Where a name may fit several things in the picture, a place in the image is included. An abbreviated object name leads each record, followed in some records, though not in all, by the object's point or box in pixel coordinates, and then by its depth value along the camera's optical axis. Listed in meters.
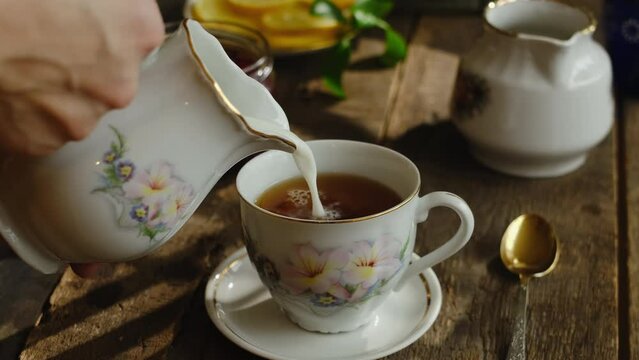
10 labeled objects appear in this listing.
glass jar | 1.02
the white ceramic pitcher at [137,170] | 0.55
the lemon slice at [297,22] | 1.18
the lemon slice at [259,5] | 1.21
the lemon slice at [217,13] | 1.21
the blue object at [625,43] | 1.21
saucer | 0.69
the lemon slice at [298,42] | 1.18
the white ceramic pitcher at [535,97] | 0.93
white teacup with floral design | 0.66
